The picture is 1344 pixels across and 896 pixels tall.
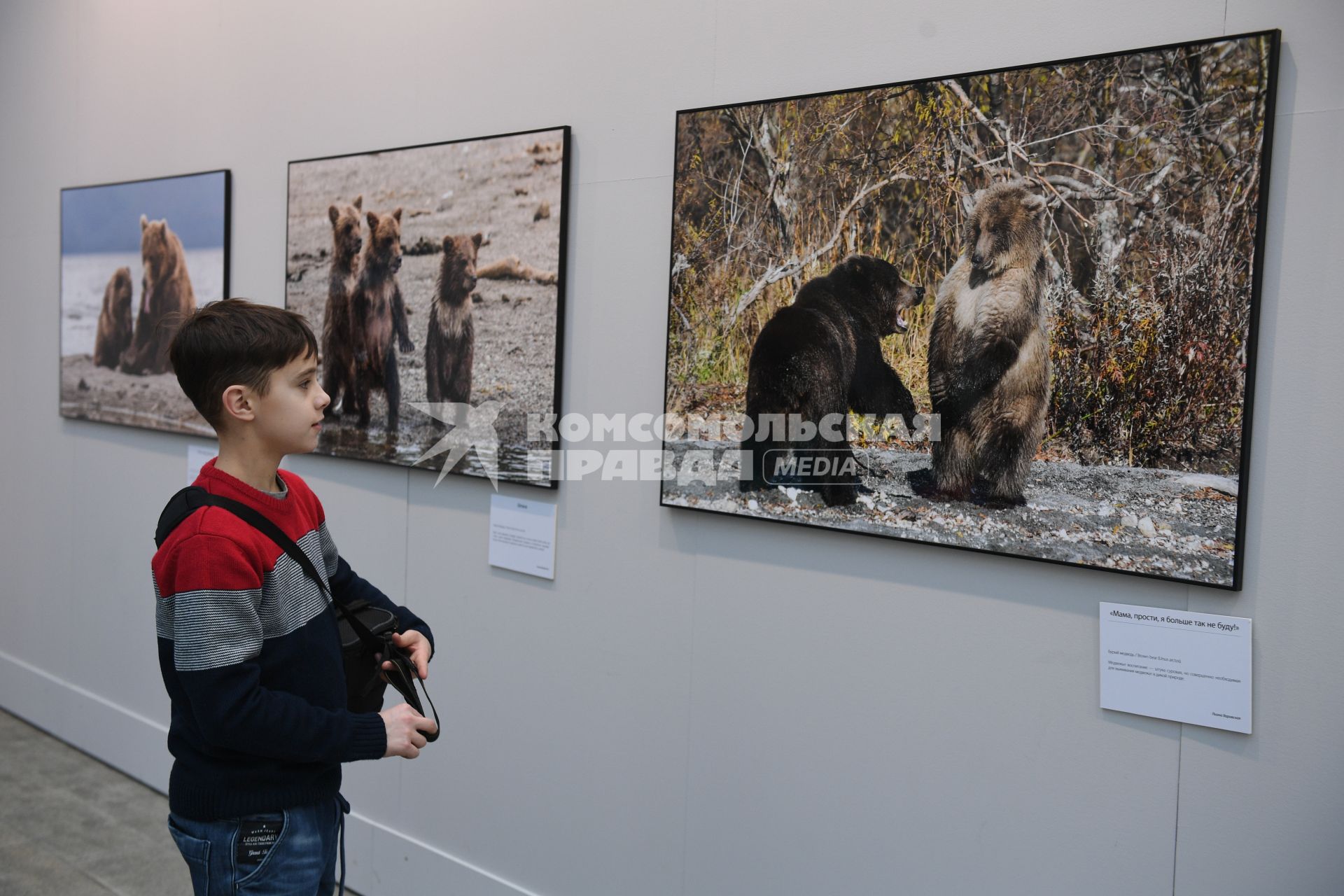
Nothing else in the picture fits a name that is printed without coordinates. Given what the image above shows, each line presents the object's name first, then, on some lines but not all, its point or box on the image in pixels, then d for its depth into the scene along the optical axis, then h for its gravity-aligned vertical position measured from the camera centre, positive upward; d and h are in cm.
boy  146 -42
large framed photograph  168 +20
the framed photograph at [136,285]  361 +34
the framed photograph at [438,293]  264 +27
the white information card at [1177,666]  170 -44
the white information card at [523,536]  268 -40
